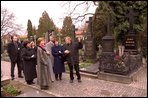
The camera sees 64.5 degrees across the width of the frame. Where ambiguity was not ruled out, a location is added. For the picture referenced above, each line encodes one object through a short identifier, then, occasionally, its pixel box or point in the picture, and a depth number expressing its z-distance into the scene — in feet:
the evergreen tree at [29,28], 83.00
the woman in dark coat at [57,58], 15.03
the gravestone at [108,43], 21.45
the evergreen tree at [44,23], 76.99
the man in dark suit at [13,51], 15.71
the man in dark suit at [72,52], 14.24
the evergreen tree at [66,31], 58.12
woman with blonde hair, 12.75
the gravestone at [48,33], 21.74
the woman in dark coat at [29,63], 13.93
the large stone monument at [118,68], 15.12
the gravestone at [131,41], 24.48
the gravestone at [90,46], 25.08
